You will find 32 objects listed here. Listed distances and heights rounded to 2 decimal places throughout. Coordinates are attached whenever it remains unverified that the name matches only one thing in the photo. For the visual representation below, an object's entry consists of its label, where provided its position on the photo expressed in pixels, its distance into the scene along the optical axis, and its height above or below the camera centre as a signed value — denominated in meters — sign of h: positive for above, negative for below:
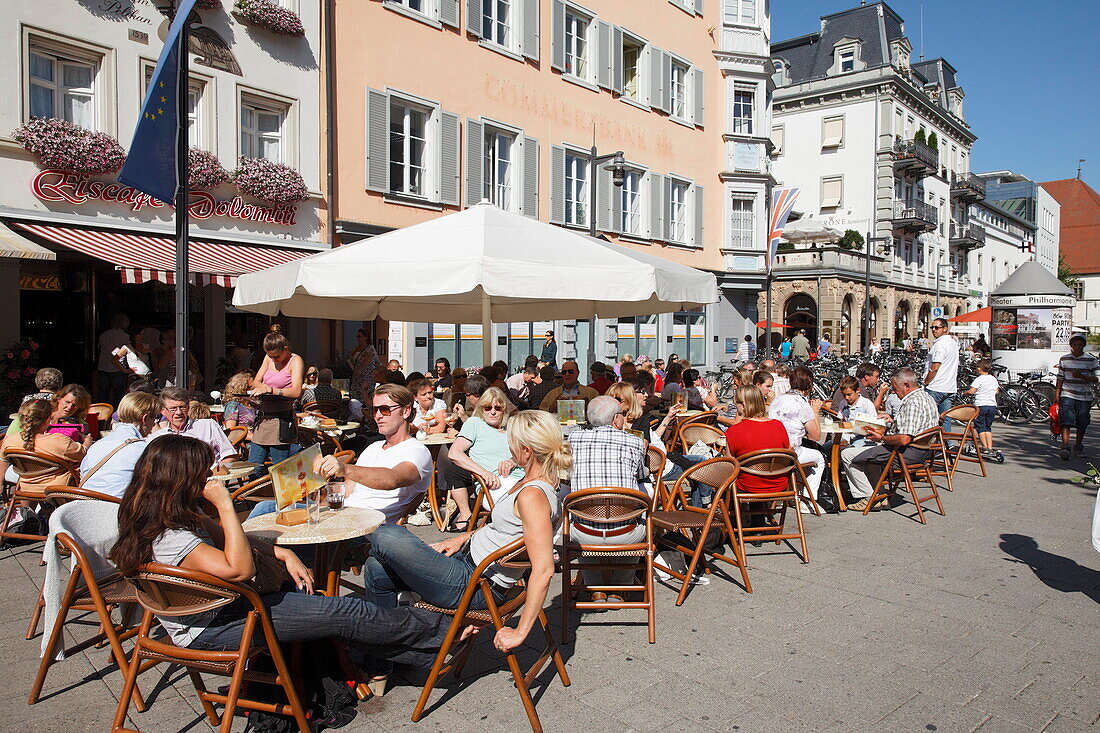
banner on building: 20.62 +3.10
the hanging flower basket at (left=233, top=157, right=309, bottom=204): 11.91 +2.25
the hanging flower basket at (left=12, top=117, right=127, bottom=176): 9.65 +2.26
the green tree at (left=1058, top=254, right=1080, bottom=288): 71.89 +5.49
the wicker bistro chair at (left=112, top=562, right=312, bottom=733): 2.72 -1.17
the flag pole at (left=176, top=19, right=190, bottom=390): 6.12 +0.83
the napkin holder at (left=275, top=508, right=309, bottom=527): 3.59 -0.88
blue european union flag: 5.89 +1.50
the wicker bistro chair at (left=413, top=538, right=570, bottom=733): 3.14 -1.25
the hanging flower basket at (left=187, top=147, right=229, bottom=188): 11.28 +2.27
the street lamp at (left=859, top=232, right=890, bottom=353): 30.42 +0.59
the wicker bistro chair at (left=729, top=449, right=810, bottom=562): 5.31 -1.13
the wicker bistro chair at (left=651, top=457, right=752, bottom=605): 4.67 -1.18
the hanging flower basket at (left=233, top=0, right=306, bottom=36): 11.88 +4.78
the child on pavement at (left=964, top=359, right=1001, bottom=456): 10.38 -0.93
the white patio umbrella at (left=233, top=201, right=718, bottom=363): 5.65 +0.45
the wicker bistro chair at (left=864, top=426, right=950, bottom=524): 6.68 -1.23
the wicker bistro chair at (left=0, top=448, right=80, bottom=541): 4.84 -0.93
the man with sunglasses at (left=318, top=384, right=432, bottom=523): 3.88 -0.71
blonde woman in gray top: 3.17 -0.92
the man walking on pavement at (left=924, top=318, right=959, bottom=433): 10.37 -0.50
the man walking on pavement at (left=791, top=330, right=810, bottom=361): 23.31 -0.50
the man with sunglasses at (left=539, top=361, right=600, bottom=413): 7.85 -0.64
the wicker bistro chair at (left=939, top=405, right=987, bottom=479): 7.94 -0.88
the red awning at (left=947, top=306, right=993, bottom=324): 26.22 +0.51
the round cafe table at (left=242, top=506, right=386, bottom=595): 3.34 -0.89
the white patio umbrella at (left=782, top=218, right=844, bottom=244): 33.44 +4.18
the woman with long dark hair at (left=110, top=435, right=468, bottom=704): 2.82 -0.80
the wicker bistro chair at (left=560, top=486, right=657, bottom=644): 4.04 -1.14
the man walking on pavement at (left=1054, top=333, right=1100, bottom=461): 10.17 -0.76
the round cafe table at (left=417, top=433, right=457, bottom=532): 6.33 -1.33
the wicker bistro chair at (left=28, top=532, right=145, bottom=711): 3.18 -1.23
